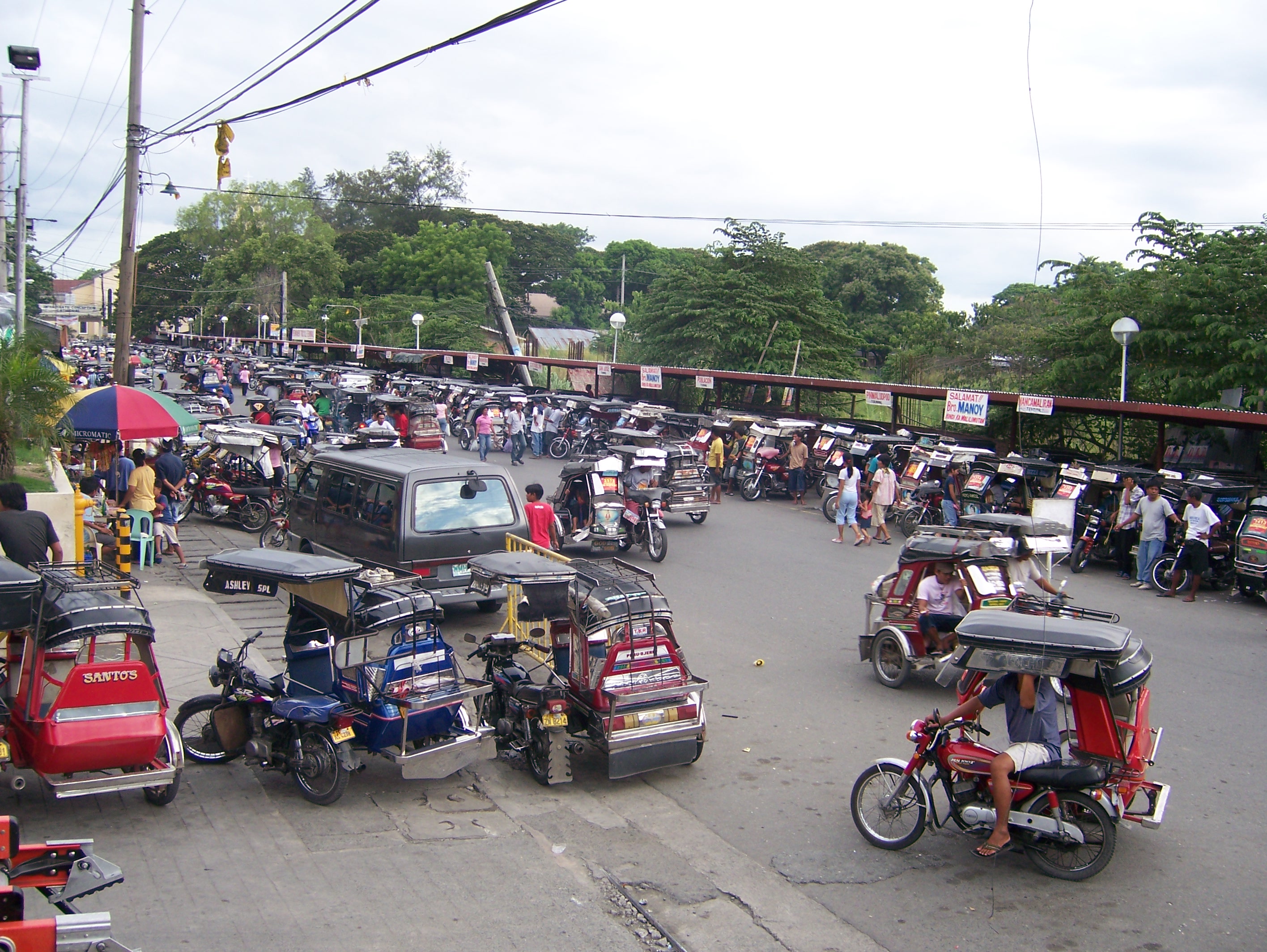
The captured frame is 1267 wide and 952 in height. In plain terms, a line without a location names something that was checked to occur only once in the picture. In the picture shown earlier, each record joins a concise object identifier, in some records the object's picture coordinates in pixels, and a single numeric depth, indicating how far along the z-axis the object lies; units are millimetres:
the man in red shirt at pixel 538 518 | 12477
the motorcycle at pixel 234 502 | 17766
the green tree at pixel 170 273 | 93750
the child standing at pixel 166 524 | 14711
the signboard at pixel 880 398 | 22562
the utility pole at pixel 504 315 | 58500
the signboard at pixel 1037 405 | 18250
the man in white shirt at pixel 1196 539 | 13883
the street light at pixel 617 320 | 33906
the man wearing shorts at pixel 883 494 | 18297
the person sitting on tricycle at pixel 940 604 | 9555
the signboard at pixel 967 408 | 19578
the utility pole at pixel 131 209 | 16891
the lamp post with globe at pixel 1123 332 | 18172
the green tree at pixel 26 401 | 14078
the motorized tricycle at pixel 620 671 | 7250
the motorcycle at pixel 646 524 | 15984
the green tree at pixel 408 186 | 95312
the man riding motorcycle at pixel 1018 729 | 5898
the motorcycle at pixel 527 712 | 7242
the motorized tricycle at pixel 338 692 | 6773
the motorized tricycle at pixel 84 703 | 6004
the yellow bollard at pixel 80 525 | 13023
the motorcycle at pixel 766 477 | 23156
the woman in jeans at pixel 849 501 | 17984
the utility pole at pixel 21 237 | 25547
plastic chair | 14188
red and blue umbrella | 14258
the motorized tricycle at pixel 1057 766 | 5855
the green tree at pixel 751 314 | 35406
